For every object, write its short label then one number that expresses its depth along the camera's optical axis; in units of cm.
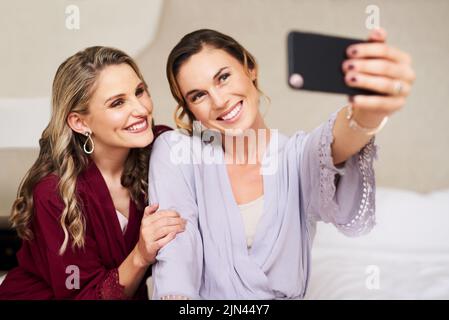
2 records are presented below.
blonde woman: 101
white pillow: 115
